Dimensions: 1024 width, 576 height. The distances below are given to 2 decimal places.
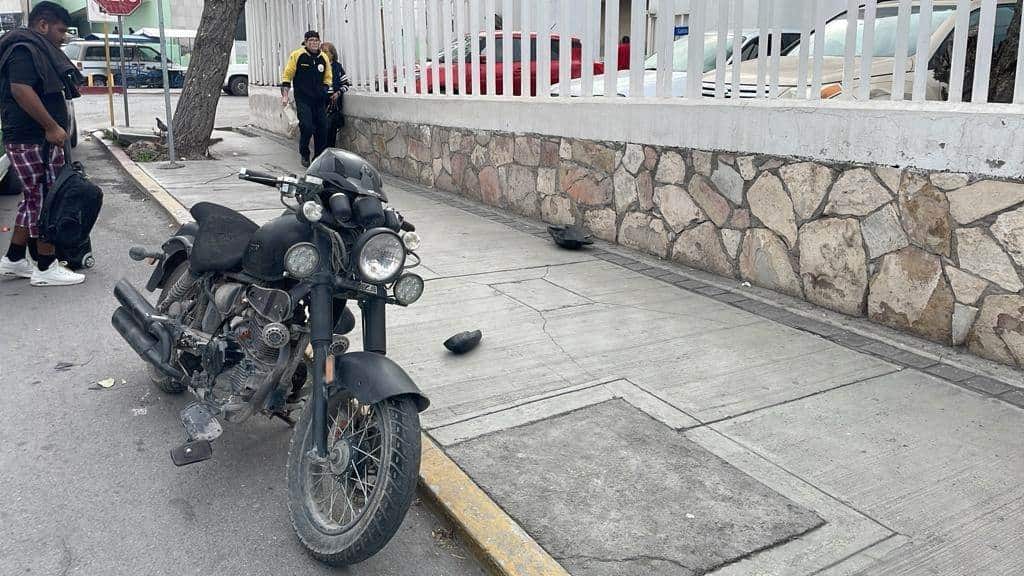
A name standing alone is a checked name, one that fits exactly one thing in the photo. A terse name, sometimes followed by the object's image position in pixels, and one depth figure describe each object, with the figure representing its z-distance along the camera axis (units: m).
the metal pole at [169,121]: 11.42
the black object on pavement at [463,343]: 4.82
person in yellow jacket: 11.82
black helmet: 2.96
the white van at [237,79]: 30.42
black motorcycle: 2.78
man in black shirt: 5.81
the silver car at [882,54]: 5.52
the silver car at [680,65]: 6.51
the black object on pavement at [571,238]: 7.39
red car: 8.09
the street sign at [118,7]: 12.98
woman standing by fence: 12.55
